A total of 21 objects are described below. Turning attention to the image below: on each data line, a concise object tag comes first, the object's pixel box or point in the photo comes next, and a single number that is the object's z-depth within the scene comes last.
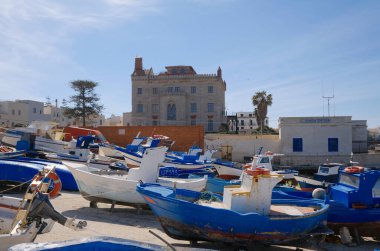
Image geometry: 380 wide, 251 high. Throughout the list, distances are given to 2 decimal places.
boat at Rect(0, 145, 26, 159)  18.92
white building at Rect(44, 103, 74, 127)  79.04
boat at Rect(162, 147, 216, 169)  23.10
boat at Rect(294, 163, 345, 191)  18.25
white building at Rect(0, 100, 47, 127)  65.94
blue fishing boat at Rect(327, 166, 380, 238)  10.20
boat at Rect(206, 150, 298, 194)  20.00
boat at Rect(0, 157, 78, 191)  14.20
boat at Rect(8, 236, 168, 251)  4.88
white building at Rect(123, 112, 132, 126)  67.44
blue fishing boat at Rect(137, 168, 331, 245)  8.48
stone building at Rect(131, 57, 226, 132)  61.19
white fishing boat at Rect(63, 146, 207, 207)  12.53
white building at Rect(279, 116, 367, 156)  36.41
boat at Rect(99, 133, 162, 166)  20.30
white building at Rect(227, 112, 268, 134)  87.38
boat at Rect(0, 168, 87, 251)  6.58
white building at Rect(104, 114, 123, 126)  81.03
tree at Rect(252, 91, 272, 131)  52.09
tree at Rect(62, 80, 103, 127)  58.97
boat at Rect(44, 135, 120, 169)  22.18
